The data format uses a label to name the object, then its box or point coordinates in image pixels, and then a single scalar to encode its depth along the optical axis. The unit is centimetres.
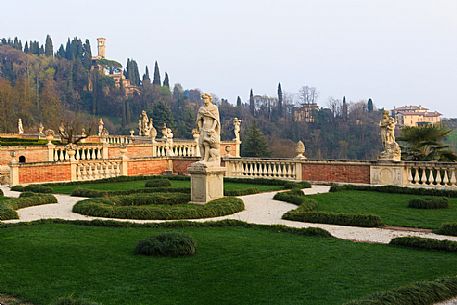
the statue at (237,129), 3925
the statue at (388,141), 2086
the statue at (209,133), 1611
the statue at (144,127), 4909
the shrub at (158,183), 2114
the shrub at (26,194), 1764
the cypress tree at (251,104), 10806
